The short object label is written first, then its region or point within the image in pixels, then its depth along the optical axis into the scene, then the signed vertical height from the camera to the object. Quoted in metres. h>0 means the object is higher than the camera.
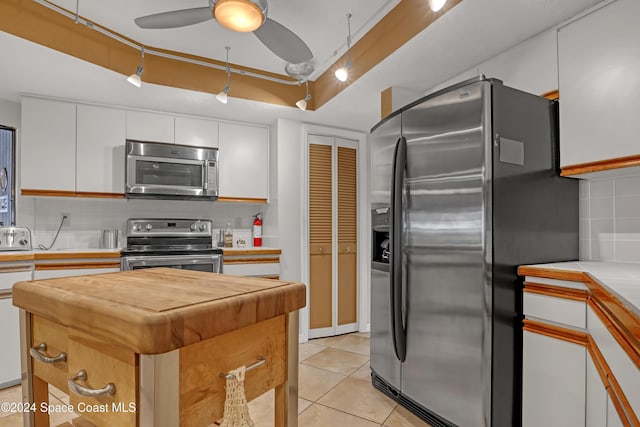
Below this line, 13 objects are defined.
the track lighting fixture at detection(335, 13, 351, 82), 2.35 +0.93
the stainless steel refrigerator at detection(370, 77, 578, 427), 1.68 -0.11
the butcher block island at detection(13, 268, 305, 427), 0.67 -0.28
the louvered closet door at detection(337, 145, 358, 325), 3.89 -0.21
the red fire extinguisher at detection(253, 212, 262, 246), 3.91 -0.17
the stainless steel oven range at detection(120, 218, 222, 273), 2.98 -0.27
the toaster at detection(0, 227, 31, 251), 2.72 -0.17
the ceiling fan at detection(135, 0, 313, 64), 1.64 +0.94
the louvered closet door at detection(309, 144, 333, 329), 3.74 -0.21
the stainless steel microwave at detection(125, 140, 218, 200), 3.13 +0.41
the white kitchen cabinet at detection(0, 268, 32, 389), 2.48 -0.80
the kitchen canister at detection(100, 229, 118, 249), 3.30 -0.21
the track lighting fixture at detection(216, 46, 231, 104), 2.72 +0.98
